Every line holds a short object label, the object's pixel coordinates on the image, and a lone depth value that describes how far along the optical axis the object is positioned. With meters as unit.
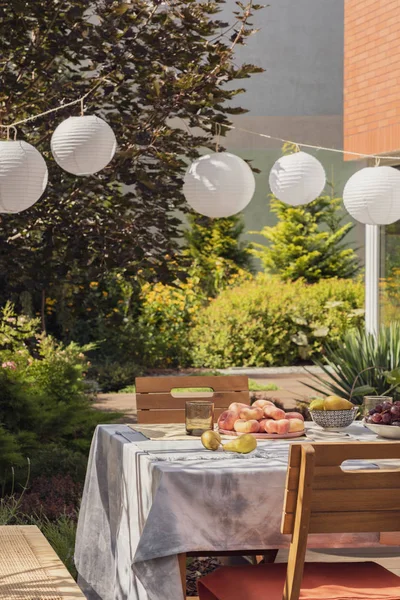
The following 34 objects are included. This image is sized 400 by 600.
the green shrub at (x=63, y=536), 4.63
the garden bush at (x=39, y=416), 6.21
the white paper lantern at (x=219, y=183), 5.30
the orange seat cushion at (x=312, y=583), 2.96
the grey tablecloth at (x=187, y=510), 3.13
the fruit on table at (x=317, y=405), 4.06
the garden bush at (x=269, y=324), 14.01
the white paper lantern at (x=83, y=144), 5.07
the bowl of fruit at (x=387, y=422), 3.91
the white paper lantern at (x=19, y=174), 4.98
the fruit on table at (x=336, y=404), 4.09
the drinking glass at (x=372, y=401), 4.28
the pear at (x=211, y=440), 3.58
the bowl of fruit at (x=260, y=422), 3.88
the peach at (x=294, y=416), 4.05
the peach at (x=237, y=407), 4.00
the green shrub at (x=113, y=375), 12.29
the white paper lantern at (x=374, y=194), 5.61
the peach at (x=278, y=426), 3.87
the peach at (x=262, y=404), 4.03
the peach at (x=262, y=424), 3.91
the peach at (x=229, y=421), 3.97
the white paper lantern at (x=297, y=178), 5.67
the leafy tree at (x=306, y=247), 16.53
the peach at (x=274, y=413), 3.95
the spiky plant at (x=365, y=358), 7.65
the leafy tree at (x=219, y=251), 15.96
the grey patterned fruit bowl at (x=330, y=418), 4.08
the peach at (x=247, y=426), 3.89
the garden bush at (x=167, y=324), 13.61
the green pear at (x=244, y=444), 3.49
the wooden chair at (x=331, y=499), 2.75
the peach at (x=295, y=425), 3.91
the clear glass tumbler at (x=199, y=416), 3.96
